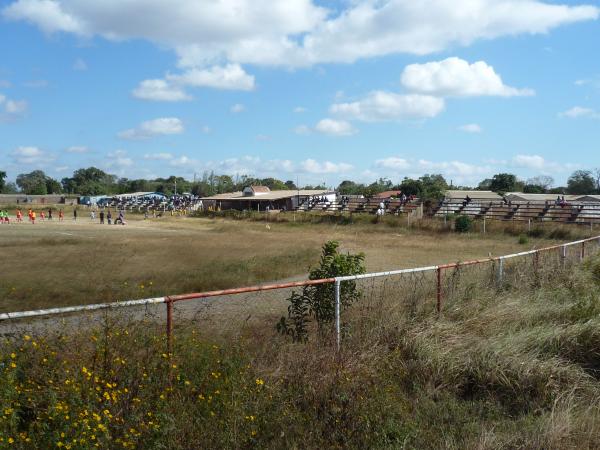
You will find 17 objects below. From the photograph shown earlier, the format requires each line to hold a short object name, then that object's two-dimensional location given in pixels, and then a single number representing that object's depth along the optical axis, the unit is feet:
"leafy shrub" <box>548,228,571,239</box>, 117.53
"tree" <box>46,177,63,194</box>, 647.56
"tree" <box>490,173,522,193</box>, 442.50
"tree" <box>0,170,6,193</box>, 558.89
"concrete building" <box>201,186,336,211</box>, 302.92
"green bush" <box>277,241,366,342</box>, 24.00
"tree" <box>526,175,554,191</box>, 480.89
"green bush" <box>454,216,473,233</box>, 132.44
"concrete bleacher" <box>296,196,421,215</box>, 196.32
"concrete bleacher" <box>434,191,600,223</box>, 144.87
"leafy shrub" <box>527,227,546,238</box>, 121.84
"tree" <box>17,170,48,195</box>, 599.16
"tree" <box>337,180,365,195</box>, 456.90
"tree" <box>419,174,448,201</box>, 326.24
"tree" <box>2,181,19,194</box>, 610.07
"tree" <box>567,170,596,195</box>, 430.36
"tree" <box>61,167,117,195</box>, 598.34
